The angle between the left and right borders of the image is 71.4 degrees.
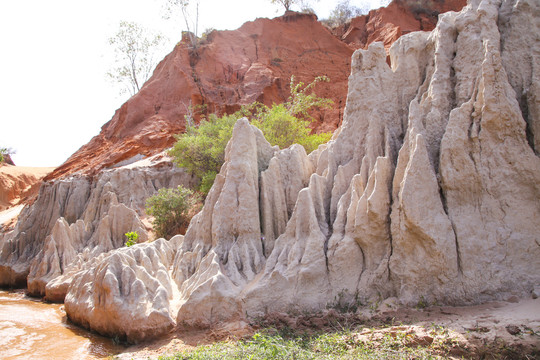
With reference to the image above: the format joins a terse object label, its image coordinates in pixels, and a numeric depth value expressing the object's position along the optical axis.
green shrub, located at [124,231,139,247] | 13.52
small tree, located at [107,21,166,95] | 35.97
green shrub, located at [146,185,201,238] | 15.74
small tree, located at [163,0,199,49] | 33.19
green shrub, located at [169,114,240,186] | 17.64
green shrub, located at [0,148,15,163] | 44.28
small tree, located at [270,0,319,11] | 37.53
